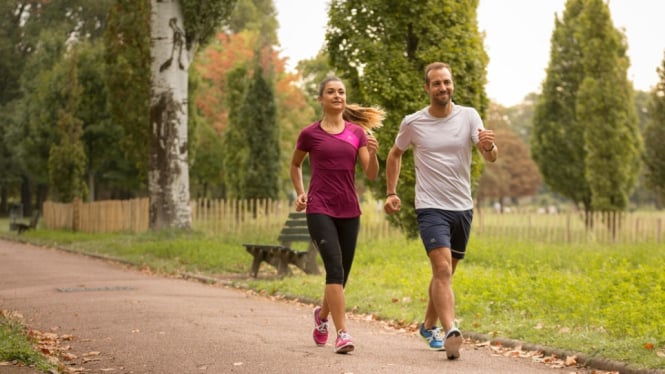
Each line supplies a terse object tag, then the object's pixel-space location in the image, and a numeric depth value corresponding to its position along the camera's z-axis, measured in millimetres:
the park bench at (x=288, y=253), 14898
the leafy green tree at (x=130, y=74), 32219
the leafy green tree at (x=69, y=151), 35344
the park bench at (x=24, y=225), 36406
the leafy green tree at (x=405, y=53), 20547
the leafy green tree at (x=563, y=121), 33688
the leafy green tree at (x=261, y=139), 36125
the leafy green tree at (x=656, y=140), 28153
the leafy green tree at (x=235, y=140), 37344
